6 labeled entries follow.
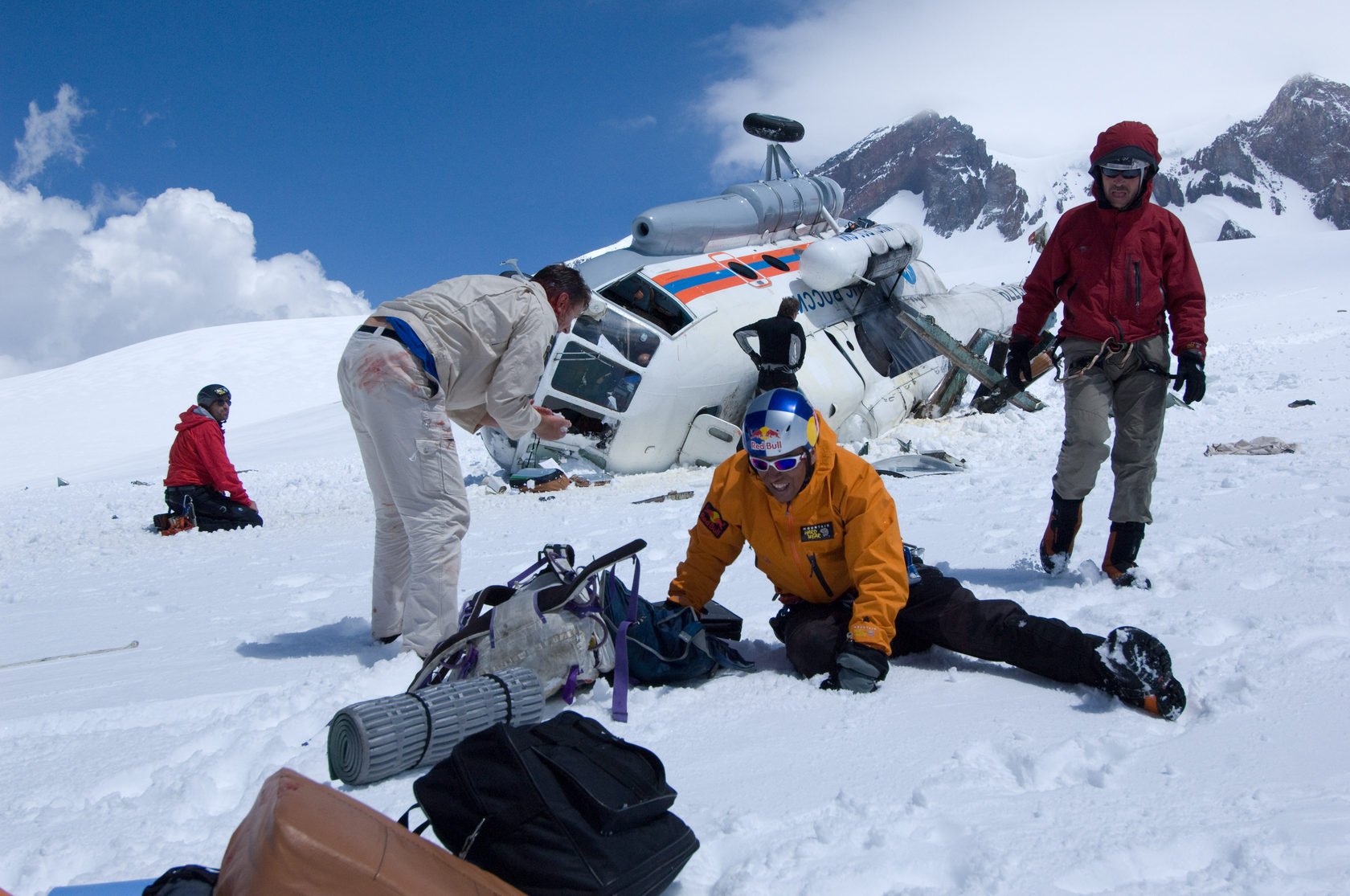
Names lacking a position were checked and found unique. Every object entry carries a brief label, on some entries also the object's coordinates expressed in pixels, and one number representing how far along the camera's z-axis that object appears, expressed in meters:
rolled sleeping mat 2.35
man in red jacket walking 4.04
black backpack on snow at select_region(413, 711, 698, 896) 1.75
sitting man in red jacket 8.38
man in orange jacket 2.95
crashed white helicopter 9.14
